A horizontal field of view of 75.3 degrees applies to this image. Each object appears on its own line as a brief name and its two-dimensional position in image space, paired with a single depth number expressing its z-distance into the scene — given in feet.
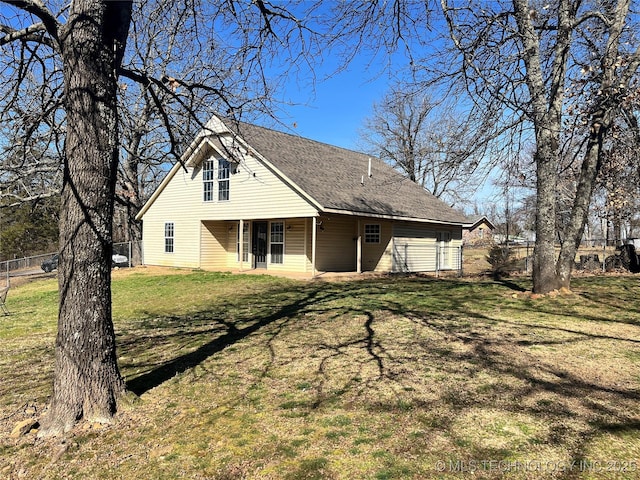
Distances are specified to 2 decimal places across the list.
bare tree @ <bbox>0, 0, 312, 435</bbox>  13.28
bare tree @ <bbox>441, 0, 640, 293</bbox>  25.73
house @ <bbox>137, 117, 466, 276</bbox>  55.47
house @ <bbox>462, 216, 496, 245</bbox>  178.99
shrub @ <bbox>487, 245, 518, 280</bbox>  58.28
